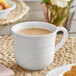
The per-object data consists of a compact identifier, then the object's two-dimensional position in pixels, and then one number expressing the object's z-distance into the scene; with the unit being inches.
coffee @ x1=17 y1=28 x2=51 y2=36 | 26.3
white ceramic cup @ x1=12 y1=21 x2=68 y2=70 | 25.4
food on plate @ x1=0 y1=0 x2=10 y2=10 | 39.6
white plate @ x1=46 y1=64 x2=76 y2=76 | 23.8
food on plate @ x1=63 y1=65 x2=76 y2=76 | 22.4
